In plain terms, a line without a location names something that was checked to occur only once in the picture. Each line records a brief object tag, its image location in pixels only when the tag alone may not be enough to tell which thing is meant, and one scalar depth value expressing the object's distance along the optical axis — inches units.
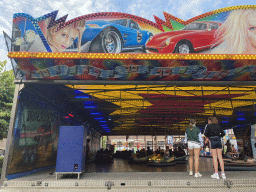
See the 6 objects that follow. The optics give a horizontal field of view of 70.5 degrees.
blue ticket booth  173.6
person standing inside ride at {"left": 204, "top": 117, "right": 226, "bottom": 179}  163.5
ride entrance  183.9
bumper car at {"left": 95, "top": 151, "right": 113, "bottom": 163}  492.7
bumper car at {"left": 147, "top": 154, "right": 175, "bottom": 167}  375.1
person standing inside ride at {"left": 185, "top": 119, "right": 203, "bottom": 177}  169.5
